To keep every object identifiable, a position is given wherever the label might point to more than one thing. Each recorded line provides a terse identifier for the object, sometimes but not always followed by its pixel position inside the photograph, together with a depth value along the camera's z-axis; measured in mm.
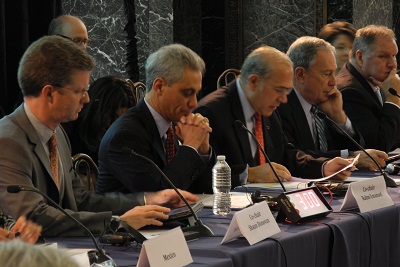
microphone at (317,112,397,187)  6281
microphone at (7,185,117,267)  3415
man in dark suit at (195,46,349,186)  6543
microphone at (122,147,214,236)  4261
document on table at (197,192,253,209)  5203
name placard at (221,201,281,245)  4085
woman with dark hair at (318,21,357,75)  10356
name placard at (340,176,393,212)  5142
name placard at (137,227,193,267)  3332
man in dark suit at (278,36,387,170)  7633
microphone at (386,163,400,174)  7176
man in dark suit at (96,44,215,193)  5340
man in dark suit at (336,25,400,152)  8456
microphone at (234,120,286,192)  5561
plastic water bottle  5032
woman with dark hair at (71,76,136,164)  7591
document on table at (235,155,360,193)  5952
